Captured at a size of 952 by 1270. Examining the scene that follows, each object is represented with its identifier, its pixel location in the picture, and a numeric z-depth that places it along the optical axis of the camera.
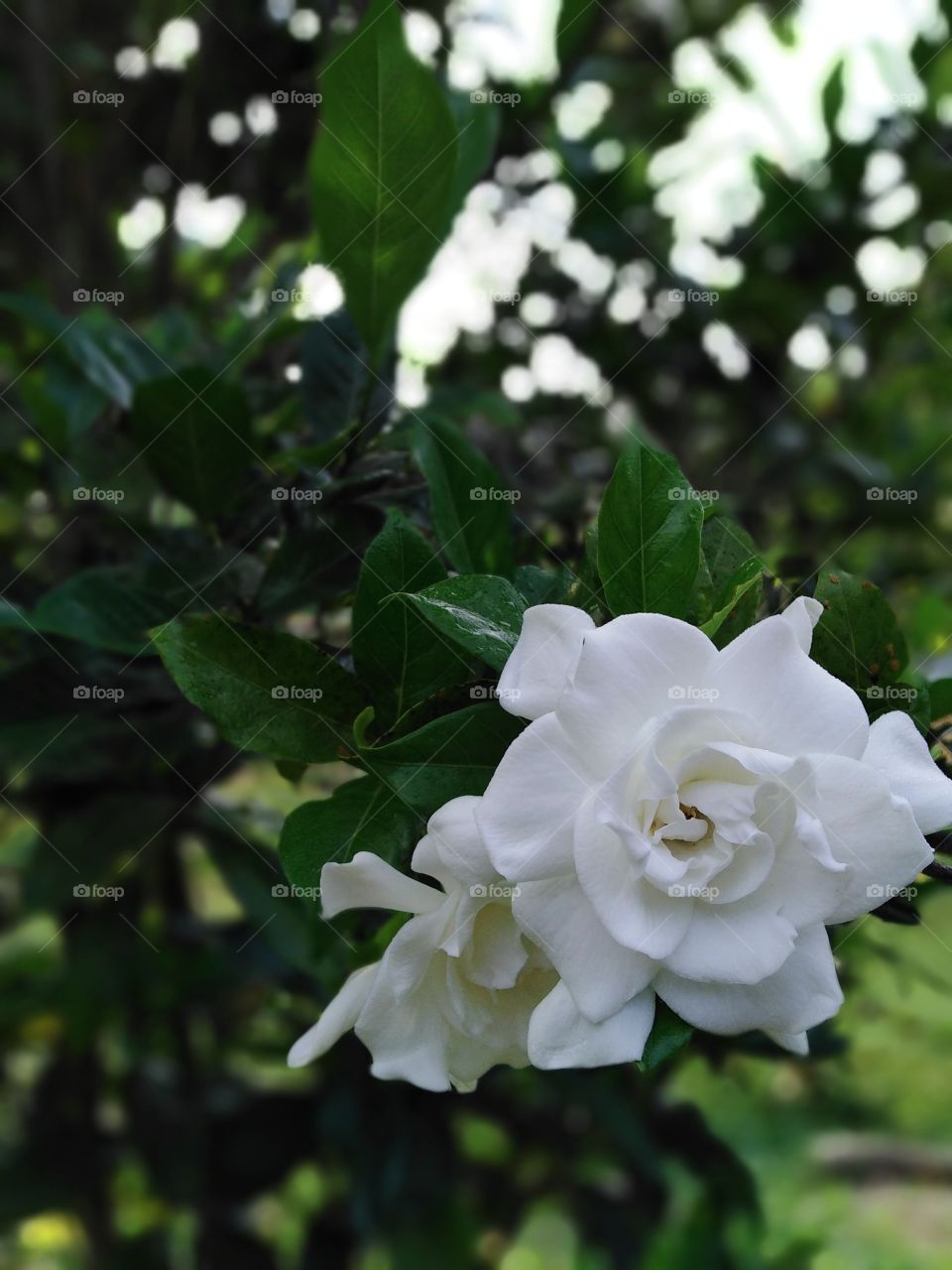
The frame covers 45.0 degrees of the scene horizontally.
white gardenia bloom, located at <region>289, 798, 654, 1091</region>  0.46
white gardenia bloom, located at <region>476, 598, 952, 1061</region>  0.44
